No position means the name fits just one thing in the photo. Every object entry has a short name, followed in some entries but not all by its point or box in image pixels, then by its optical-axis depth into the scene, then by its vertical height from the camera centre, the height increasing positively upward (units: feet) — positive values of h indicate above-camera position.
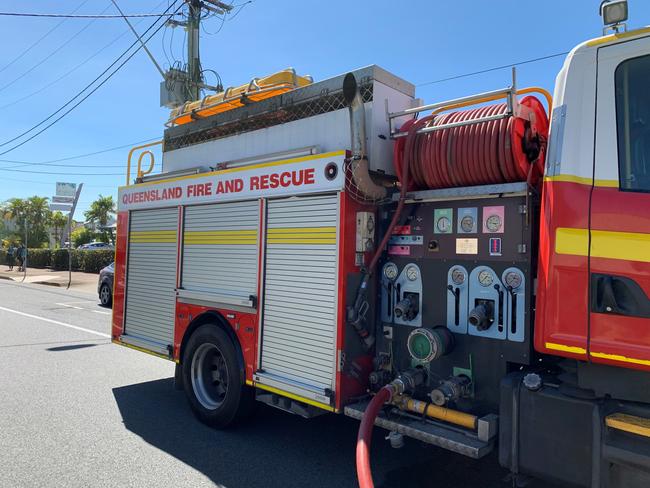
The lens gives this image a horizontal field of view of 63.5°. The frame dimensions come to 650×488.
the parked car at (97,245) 139.91 +2.19
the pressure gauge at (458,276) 11.66 -0.27
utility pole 57.67 +23.16
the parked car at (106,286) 50.85 -3.22
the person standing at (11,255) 116.31 -1.01
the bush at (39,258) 116.67 -1.49
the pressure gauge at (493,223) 11.09 +0.90
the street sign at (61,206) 86.55 +7.93
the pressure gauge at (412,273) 12.55 -0.25
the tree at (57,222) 169.48 +9.76
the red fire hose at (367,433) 9.33 -3.47
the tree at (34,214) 161.99 +11.68
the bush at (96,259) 92.17 -1.10
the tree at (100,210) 183.11 +15.01
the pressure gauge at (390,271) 13.05 -0.22
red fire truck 8.73 -0.01
